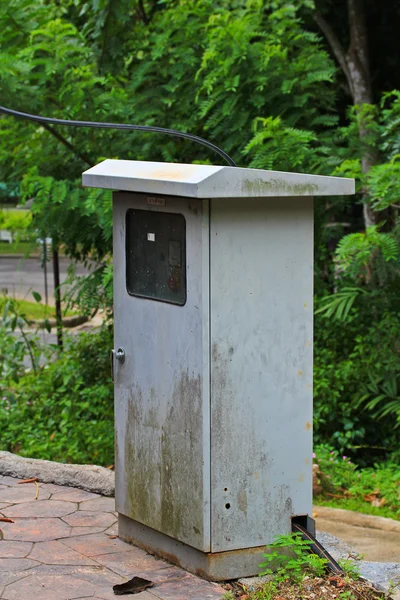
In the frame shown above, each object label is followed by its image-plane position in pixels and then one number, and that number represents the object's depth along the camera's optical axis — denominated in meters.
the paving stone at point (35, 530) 9.56
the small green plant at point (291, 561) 8.40
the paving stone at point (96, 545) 9.26
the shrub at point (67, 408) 15.86
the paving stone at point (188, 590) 8.16
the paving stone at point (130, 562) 8.78
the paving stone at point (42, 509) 10.35
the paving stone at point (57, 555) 8.88
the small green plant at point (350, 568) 8.51
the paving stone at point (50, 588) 8.04
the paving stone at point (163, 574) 8.59
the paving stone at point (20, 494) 10.87
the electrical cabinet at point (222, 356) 8.27
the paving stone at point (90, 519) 10.09
